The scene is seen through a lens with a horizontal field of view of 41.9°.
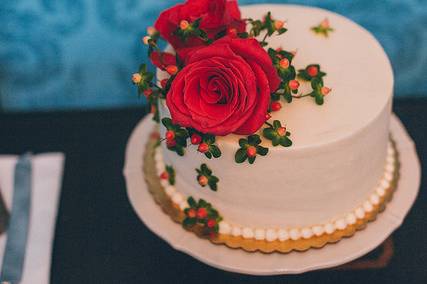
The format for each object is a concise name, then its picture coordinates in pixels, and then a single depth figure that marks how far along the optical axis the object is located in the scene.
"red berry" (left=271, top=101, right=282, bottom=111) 0.95
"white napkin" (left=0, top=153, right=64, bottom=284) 1.18
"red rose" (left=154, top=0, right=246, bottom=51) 0.95
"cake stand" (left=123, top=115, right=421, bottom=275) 1.02
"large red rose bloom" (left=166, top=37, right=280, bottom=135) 0.84
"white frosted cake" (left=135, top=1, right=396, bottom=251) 0.95
